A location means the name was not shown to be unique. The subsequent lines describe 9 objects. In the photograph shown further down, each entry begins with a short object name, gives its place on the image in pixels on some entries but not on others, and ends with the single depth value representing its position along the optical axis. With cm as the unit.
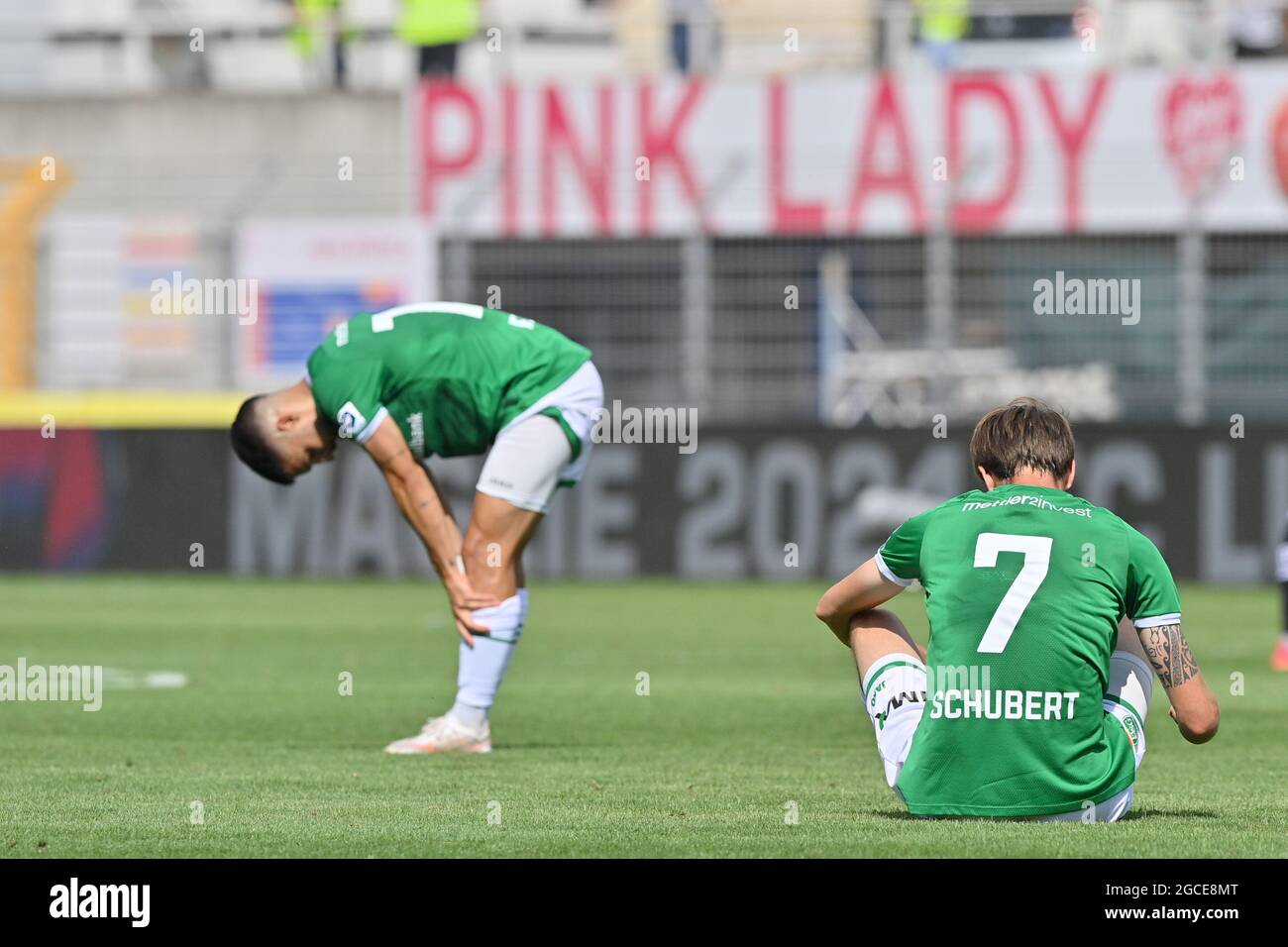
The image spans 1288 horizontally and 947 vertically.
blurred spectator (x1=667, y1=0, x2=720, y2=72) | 2466
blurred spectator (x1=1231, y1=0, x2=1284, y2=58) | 2317
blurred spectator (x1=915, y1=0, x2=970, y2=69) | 2395
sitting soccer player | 623
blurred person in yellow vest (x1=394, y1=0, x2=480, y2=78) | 2502
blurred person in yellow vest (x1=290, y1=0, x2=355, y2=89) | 2612
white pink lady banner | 2212
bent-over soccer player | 912
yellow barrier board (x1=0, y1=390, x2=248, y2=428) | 2219
